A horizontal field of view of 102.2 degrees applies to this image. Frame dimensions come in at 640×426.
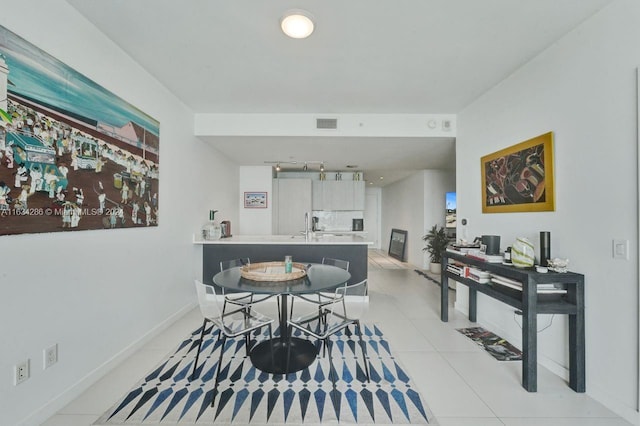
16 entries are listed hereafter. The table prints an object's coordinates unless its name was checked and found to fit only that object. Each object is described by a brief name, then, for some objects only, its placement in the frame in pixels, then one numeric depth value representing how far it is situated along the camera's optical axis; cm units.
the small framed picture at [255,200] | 595
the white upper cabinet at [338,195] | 680
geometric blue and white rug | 167
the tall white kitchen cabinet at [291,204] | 638
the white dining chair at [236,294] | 225
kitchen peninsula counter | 389
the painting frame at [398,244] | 750
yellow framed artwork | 221
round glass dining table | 196
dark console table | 190
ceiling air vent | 362
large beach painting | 148
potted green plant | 572
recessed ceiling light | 182
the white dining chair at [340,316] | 198
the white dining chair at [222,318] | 188
